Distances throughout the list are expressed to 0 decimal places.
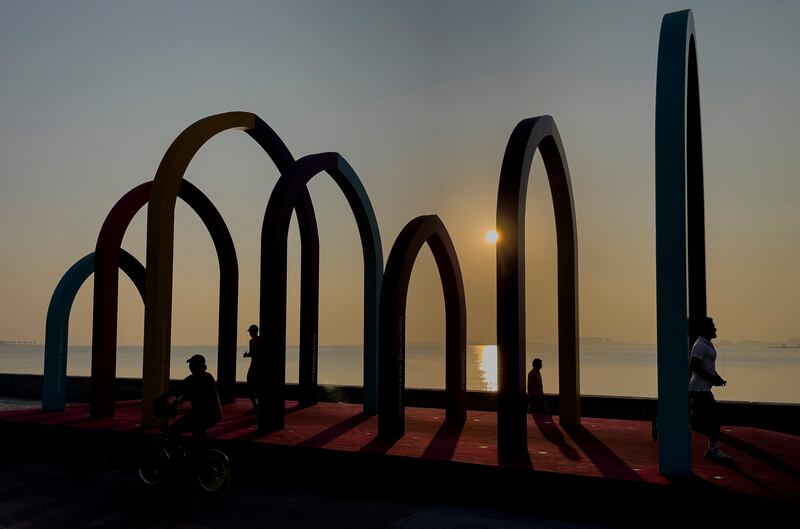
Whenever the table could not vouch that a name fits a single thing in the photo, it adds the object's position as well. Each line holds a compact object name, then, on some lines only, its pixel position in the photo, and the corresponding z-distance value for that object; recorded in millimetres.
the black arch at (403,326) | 11031
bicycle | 9000
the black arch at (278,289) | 11359
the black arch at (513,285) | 9406
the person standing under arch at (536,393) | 14242
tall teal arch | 8008
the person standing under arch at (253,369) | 14555
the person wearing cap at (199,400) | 9234
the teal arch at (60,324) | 14570
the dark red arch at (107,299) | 12953
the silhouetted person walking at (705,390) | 8805
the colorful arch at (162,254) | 11664
